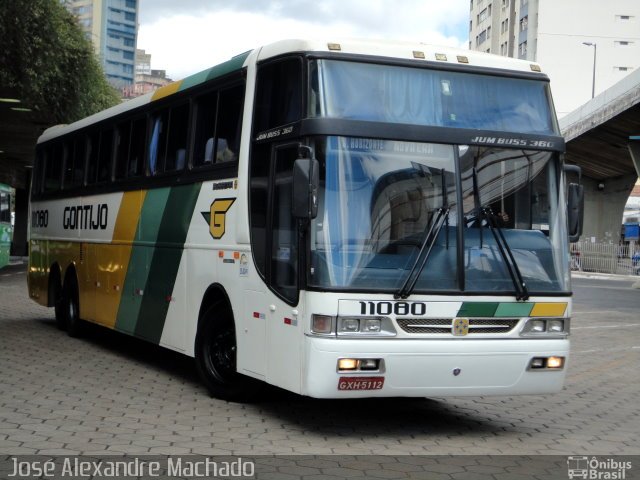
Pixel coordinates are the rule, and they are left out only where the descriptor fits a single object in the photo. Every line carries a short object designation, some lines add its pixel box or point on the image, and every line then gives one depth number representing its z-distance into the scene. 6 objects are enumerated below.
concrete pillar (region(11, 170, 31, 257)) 63.81
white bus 8.41
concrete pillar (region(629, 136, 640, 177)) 49.75
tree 22.55
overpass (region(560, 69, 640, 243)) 45.72
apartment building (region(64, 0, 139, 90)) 190.25
